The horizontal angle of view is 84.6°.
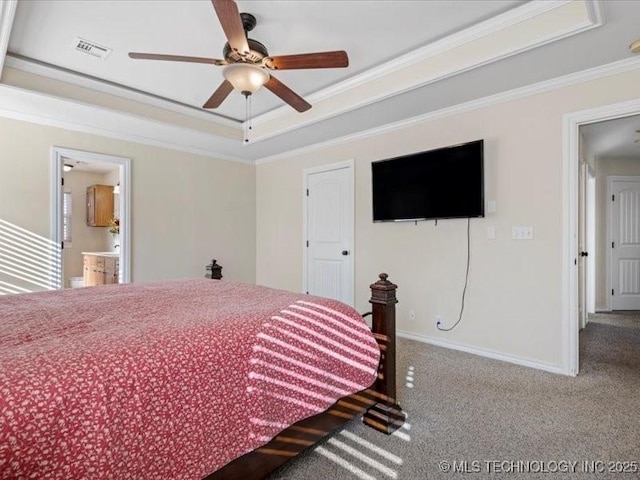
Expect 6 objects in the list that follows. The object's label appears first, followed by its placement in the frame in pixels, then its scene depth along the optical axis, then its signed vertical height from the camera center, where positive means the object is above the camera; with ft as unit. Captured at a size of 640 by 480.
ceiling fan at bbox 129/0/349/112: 6.78 +3.59
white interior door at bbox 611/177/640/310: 17.20 +0.11
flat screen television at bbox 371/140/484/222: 10.23 +1.77
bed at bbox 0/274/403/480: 3.00 -1.55
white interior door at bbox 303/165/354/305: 14.29 +0.29
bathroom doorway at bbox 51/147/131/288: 19.70 +1.33
